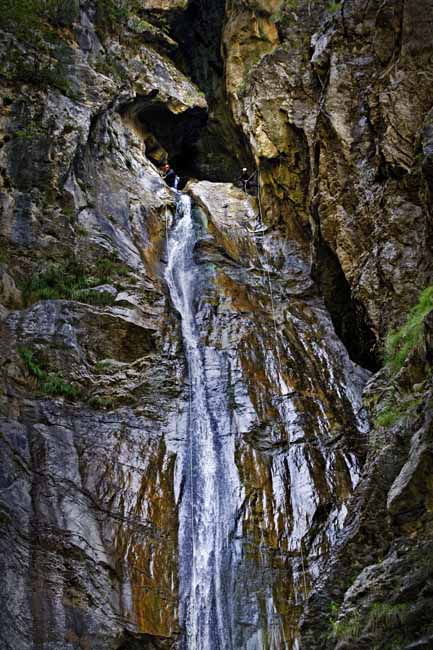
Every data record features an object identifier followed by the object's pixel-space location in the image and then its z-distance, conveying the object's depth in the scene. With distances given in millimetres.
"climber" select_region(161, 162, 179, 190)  27638
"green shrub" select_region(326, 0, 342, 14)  18003
